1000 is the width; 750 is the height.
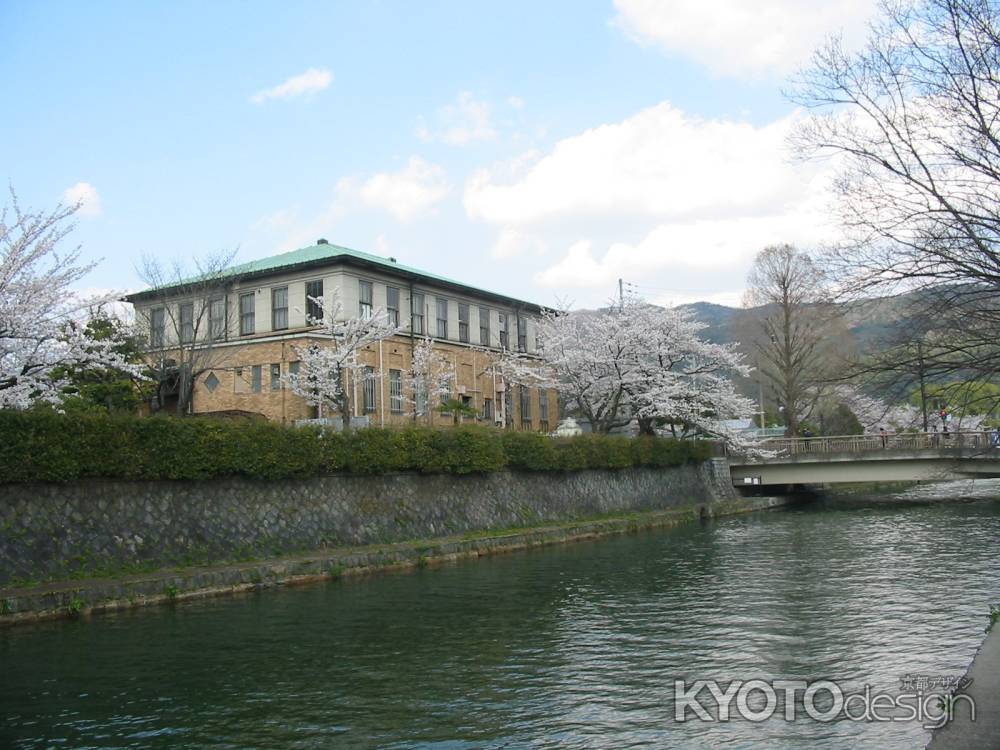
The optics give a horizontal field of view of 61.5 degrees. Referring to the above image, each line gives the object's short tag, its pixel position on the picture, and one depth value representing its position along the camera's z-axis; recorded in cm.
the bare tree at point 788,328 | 5056
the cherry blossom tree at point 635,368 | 4059
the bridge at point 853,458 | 4312
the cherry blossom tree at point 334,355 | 3297
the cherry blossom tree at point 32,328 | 1669
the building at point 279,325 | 3512
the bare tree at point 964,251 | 1027
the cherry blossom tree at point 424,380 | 3809
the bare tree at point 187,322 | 3372
